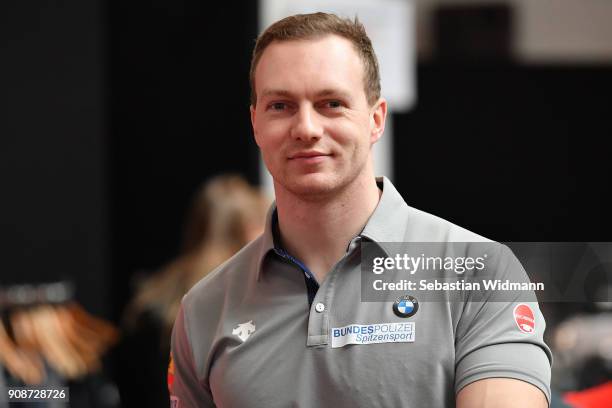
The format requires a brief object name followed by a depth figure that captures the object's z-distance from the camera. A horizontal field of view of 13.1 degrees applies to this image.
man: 3.01
